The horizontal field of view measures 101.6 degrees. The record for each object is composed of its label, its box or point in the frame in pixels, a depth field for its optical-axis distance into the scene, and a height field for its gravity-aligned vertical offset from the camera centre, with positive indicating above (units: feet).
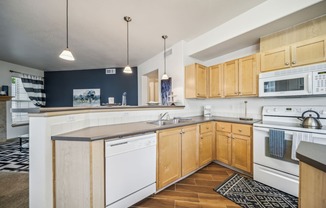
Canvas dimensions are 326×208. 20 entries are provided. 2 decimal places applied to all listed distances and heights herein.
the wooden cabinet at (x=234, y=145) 7.36 -2.51
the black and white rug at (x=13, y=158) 8.67 -4.19
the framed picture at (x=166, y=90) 11.91 +1.25
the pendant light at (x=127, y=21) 7.76 +3.83
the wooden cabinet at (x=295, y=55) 5.75 +2.32
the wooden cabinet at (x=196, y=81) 9.86 +1.71
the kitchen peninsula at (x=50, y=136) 4.30 -1.10
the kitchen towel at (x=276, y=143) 5.96 -1.84
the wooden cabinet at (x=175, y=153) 6.18 -2.60
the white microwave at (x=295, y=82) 5.71 +1.02
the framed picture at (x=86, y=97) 18.43 +0.89
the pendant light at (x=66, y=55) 6.45 +2.39
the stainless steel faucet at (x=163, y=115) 8.46 -0.83
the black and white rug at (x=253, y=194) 5.41 -4.11
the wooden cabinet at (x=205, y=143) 8.22 -2.58
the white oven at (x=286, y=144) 5.56 -1.98
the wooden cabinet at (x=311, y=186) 2.08 -1.40
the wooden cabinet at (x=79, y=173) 4.25 -2.30
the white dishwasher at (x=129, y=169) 4.69 -2.59
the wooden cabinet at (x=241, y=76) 7.96 +1.72
